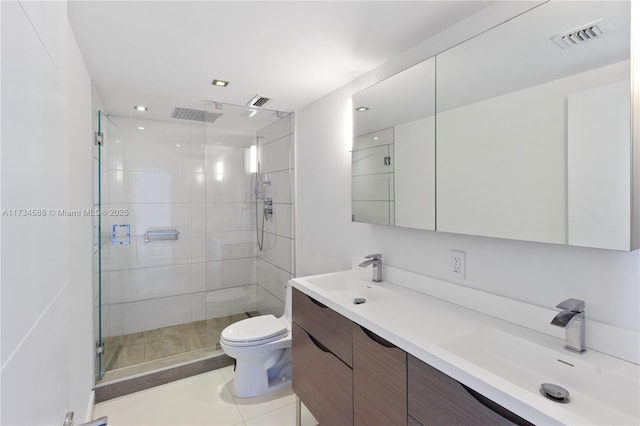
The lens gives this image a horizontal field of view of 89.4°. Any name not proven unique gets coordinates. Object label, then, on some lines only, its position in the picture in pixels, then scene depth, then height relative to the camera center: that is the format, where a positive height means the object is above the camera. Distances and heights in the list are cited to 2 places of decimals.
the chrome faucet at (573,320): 1.10 -0.37
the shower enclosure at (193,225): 3.08 -0.13
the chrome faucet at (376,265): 2.01 -0.34
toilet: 2.31 -1.04
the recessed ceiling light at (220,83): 2.33 +0.95
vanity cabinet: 1.02 -0.68
